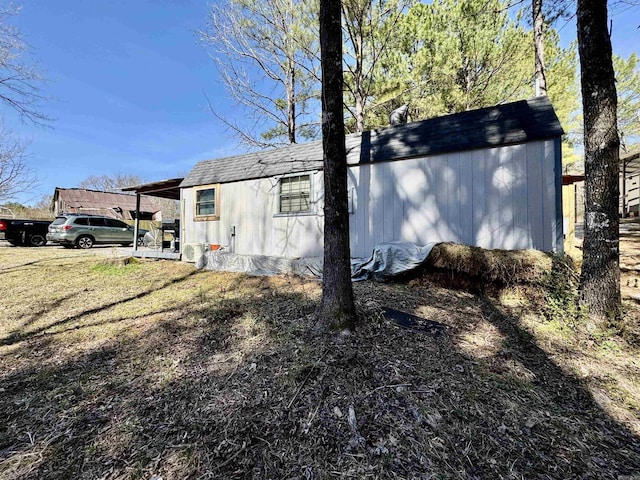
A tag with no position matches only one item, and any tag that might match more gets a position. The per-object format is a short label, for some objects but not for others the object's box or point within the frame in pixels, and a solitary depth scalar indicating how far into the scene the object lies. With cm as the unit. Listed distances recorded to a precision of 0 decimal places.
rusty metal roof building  2618
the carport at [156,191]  842
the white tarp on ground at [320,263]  497
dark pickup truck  1279
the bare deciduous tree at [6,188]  1381
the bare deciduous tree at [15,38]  628
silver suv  1238
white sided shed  460
